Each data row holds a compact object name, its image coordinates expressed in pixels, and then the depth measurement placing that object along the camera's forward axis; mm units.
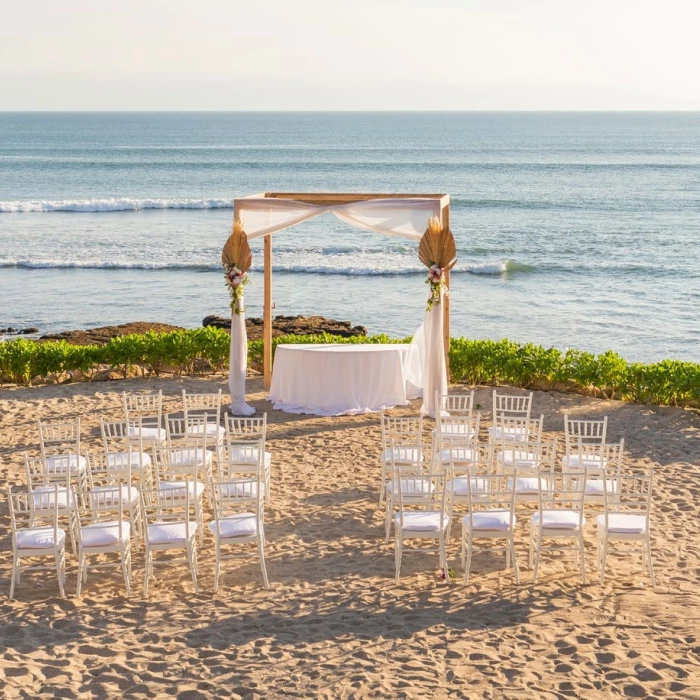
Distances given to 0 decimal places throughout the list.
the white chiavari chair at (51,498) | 8109
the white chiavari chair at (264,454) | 9781
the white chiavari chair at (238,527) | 8023
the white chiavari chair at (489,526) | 8125
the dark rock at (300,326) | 20281
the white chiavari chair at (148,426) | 11086
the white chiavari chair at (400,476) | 8727
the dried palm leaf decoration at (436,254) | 13039
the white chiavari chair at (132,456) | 9945
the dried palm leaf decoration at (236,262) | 13344
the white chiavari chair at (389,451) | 9852
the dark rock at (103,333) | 19828
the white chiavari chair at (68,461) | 9344
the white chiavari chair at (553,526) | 8172
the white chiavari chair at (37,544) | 7859
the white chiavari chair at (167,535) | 7926
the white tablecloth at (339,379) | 13672
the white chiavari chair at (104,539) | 7914
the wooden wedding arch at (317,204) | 13900
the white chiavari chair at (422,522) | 8164
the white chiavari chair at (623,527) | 8070
